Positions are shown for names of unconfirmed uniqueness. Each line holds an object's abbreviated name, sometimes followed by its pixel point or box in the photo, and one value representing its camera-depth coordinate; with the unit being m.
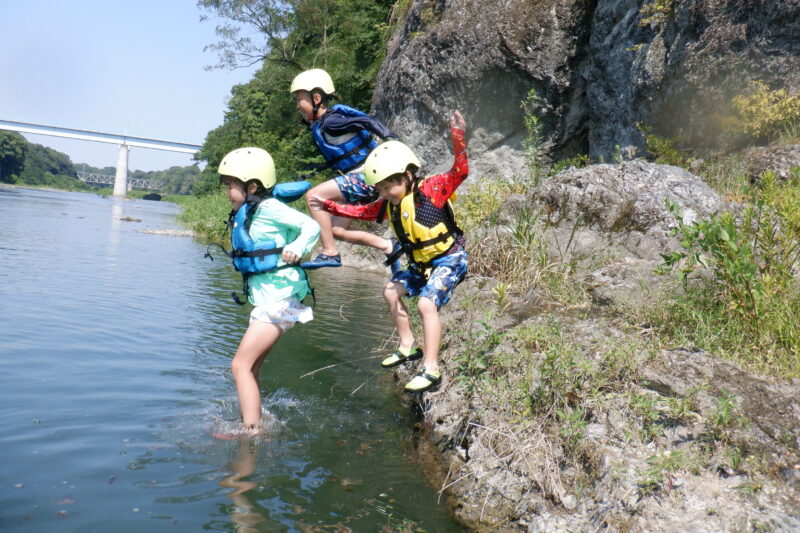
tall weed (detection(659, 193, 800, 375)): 4.17
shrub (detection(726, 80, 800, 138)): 8.14
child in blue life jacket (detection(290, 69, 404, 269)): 5.67
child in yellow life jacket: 4.86
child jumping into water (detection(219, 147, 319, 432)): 4.46
